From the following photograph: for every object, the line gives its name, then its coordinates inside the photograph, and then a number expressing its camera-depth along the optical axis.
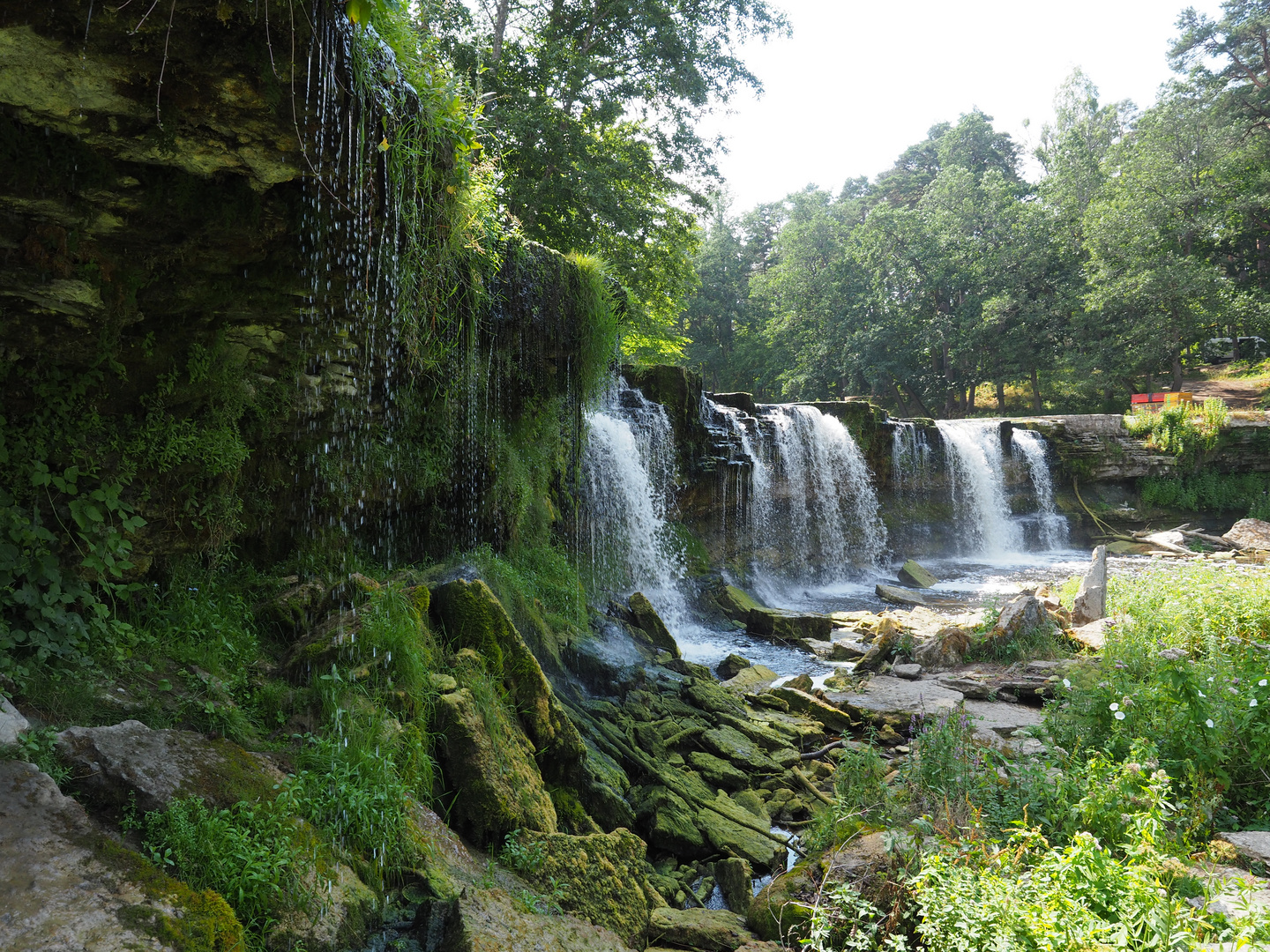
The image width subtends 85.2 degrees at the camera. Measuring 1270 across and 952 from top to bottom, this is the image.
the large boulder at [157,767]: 2.64
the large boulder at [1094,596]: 9.13
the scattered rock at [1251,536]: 16.98
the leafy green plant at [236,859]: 2.46
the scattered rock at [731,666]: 8.76
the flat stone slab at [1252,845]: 3.14
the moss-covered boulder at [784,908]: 3.59
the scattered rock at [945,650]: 8.49
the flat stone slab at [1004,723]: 5.21
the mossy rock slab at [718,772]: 5.60
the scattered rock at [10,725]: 2.65
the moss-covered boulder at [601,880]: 3.41
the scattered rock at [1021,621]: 8.47
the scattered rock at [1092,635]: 7.89
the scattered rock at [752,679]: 8.16
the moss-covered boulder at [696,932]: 3.52
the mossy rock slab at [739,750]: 5.91
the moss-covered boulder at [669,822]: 4.62
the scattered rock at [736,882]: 4.19
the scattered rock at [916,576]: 15.68
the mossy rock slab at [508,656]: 4.59
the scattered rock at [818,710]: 6.93
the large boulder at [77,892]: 2.05
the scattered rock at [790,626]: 10.76
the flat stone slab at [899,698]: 6.77
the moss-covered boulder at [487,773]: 3.63
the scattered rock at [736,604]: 12.02
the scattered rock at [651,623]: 8.63
